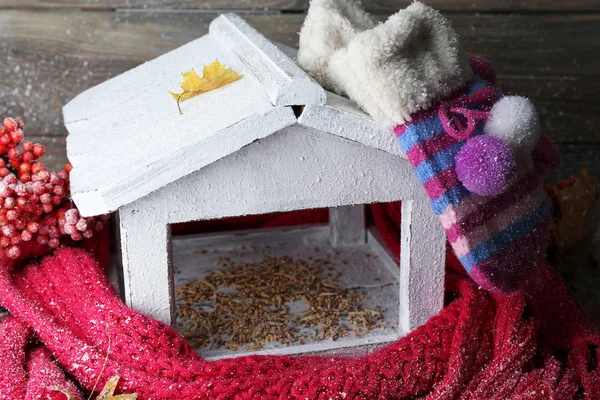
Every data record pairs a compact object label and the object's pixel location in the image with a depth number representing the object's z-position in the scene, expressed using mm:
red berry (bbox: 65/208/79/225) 982
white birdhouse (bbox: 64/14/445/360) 791
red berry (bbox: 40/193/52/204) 965
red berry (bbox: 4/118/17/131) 980
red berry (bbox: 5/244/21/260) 969
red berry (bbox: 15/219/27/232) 954
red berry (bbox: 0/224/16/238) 945
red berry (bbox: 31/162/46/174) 985
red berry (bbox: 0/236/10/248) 960
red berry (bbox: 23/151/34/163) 976
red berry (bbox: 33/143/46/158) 987
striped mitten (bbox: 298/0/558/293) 802
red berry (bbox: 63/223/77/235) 986
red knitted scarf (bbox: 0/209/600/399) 809
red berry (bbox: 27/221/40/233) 963
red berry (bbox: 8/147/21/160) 976
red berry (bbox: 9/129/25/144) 985
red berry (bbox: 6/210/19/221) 930
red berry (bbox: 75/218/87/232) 983
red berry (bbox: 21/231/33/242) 963
